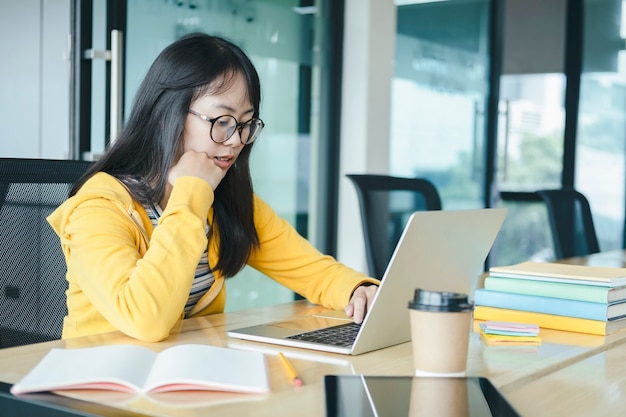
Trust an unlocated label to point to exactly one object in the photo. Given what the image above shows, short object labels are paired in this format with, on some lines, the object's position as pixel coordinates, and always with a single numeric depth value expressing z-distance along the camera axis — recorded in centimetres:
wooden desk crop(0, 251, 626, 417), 86
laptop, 108
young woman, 127
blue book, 138
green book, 138
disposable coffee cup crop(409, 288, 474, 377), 91
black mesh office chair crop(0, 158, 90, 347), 153
